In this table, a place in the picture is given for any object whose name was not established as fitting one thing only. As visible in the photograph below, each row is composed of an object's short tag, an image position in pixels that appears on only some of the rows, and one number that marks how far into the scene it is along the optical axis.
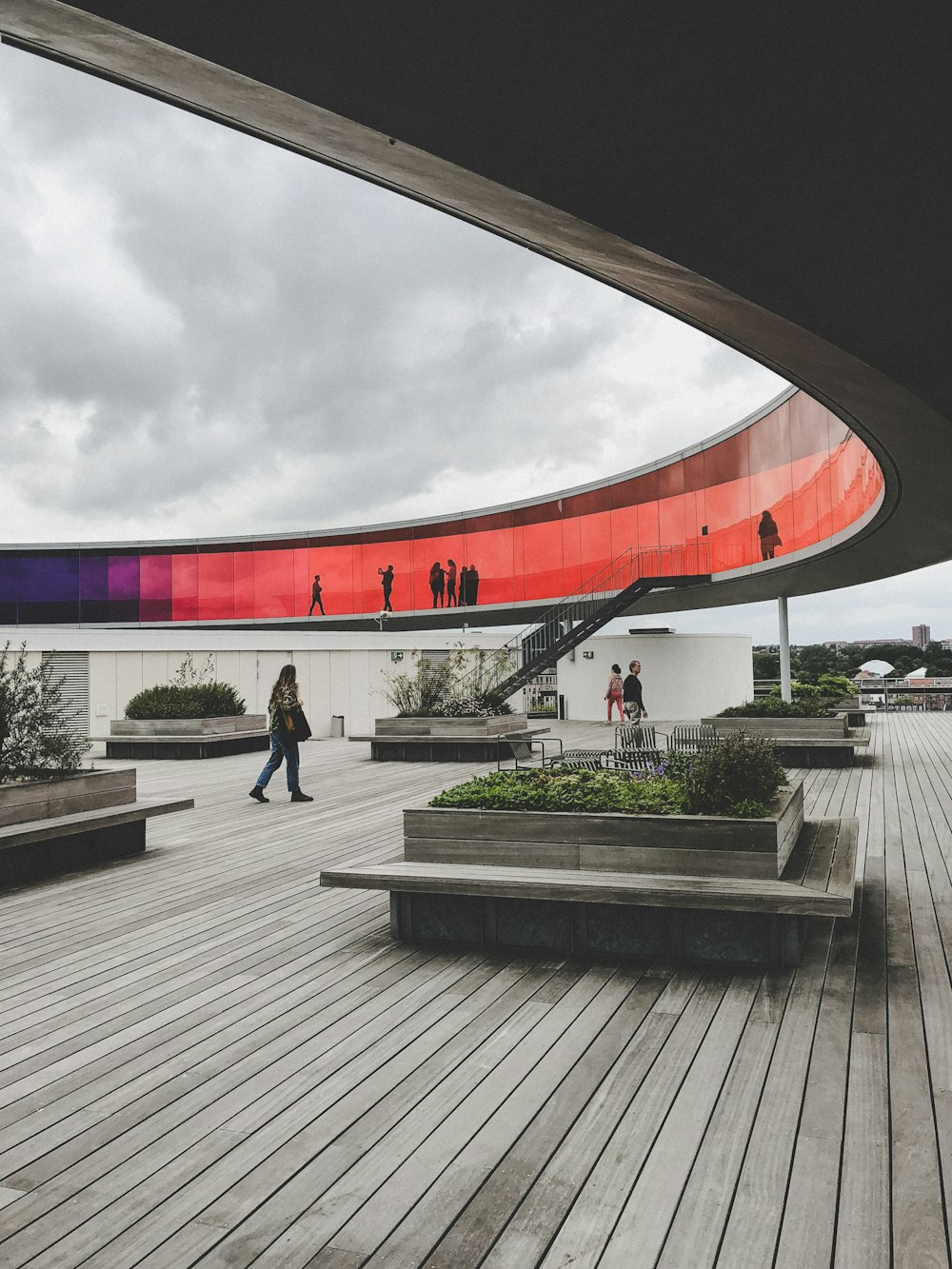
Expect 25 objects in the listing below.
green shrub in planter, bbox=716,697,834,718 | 16.91
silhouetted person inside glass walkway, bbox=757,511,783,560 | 20.91
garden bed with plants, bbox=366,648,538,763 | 17.97
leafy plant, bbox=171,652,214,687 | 24.66
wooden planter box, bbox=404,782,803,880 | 5.36
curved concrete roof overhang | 2.65
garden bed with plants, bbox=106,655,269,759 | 19.67
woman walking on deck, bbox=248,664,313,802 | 11.70
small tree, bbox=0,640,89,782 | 8.28
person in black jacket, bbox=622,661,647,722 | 22.36
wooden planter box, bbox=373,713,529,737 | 17.95
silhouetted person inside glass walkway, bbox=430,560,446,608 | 32.91
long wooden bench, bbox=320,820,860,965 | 5.03
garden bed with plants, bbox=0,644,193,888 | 7.83
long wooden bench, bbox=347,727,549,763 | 17.86
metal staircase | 23.72
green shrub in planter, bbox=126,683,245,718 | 20.28
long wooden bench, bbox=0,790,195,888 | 7.72
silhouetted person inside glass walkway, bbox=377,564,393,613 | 33.91
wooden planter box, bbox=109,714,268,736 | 19.64
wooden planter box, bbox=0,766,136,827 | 7.83
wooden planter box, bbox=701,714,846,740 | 15.89
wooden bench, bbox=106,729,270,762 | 19.59
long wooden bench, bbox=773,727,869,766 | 15.25
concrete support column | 26.51
